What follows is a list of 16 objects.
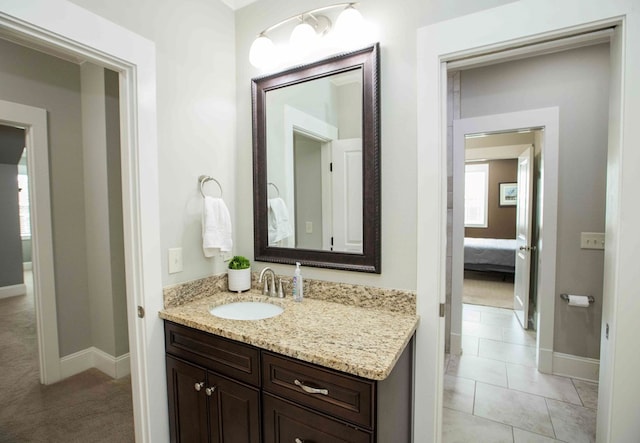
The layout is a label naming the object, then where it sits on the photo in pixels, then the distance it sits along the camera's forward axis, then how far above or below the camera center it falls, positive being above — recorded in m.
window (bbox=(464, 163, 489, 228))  6.98 +0.28
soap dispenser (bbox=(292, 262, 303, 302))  1.62 -0.42
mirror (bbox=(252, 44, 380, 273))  1.47 +0.25
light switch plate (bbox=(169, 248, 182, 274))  1.55 -0.26
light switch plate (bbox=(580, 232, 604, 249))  2.35 -0.27
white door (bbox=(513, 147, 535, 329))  3.26 -0.35
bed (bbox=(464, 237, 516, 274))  5.19 -0.88
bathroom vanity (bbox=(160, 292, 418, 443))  1.02 -0.65
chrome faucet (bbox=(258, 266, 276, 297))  1.71 -0.43
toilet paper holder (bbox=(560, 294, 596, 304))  2.38 -0.73
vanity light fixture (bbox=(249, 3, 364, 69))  1.42 +0.89
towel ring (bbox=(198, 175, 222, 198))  1.68 +0.17
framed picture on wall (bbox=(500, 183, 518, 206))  6.68 +0.28
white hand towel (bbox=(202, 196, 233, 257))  1.63 -0.09
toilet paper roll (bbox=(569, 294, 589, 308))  2.33 -0.74
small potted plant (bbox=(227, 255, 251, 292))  1.77 -0.39
